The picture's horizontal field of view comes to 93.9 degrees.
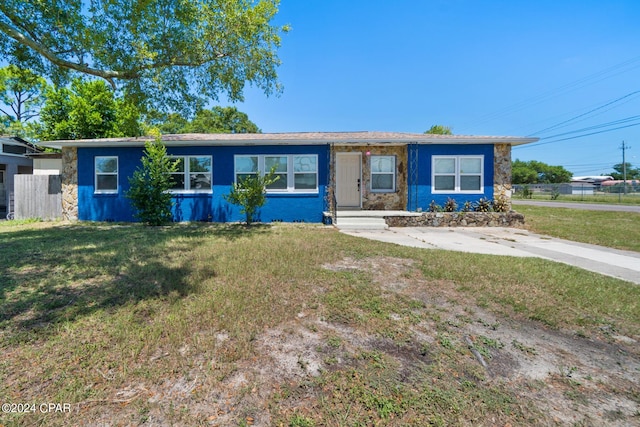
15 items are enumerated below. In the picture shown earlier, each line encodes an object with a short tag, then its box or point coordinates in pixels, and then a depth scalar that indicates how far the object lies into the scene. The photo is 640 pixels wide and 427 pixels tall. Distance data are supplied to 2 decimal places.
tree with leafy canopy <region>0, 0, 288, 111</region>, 7.38
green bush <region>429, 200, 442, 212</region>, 11.11
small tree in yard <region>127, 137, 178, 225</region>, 9.66
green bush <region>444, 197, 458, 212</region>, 11.09
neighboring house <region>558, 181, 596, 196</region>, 35.39
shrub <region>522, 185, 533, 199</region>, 32.31
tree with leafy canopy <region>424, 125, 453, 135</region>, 28.73
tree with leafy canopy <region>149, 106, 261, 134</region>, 32.09
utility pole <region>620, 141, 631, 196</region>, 50.22
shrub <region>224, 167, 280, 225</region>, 9.44
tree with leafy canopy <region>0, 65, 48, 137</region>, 23.78
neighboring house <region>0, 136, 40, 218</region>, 15.98
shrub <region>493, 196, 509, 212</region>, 11.02
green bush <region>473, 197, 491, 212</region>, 11.01
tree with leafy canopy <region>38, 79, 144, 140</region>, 18.97
